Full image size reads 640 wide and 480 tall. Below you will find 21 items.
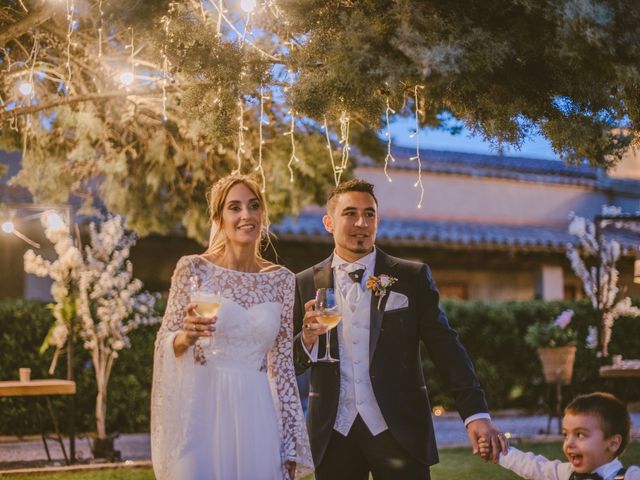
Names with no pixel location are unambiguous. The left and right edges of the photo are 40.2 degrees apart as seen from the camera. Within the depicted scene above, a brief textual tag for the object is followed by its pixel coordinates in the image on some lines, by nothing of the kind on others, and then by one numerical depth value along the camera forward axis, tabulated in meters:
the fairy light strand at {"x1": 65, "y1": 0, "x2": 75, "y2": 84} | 4.51
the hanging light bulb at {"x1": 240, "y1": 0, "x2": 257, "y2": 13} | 4.50
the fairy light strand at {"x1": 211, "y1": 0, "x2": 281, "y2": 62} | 4.01
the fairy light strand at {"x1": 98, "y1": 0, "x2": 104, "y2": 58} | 3.80
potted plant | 11.30
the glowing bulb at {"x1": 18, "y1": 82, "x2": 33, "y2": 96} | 6.50
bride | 3.65
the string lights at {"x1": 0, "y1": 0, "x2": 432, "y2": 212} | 3.92
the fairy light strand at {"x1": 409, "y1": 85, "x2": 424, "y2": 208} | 3.74
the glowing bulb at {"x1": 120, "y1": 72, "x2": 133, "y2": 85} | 6.26
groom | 3.85
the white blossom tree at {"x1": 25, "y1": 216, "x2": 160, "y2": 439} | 9.29
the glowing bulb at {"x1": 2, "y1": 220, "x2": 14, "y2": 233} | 8.73
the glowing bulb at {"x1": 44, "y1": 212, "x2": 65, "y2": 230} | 9.28
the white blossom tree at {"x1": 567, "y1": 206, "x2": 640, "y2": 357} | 11.94
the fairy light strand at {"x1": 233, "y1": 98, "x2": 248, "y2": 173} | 4.03
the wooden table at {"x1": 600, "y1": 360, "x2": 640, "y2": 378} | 9.34
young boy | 3.92
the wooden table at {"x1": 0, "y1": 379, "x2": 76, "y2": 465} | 8.27
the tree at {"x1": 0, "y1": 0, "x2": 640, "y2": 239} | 3.10
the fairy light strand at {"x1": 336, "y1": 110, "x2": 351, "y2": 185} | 4.10
